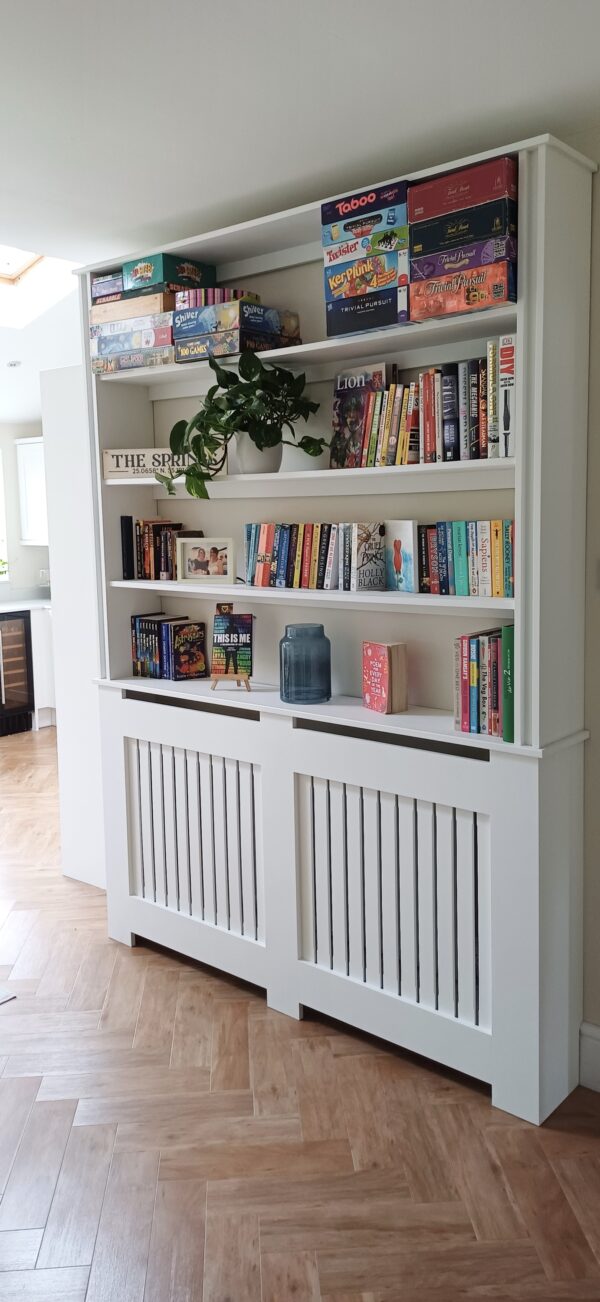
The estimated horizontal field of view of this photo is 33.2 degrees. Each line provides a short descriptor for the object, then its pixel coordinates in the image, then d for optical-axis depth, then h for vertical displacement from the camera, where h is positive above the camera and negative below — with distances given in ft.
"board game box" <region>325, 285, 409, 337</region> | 8.05 +1.83
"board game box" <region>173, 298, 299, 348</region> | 9.25 +2.06
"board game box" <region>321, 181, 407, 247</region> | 7.97 +2.62
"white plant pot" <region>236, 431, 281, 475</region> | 9.57 +0.77
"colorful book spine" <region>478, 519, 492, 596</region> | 8.03 -0.20
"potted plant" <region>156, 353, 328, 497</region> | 9.21 +1.12
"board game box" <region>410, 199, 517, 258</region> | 7.24 +2.26
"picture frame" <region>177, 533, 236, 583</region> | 10.29 -0.20
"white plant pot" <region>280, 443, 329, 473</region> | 9.77 +0.75
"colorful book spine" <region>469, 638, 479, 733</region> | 8.13 -1.22
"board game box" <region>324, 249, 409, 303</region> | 8.02 +2.13
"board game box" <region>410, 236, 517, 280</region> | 7.26 +2.05
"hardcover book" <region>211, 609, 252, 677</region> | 10.18 -1.09
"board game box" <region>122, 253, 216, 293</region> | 9.92 +2.68
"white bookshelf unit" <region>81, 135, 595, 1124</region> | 7.63 -2.01
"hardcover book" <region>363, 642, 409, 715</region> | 8.89 -1.26
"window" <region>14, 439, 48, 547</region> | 22.54 +1.20
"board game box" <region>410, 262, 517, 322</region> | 7.30 +1.81
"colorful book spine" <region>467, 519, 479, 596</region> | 8.13 -0.19
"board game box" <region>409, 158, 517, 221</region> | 7.20 +2.54
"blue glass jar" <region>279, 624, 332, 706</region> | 9.50 -1.19
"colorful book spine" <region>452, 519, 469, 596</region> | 8.22 -0.16
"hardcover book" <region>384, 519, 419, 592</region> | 8.61 -0.17
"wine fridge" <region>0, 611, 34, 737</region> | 21.49 -2.75
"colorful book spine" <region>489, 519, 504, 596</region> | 7.93 -0.19
